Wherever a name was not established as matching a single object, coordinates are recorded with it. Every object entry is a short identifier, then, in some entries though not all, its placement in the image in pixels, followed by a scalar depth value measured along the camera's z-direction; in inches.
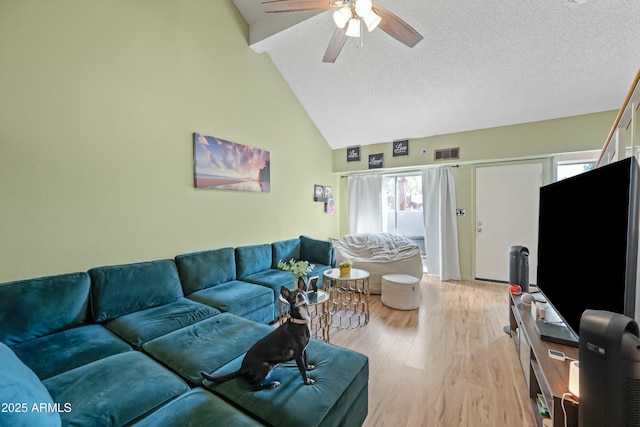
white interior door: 153.2
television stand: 40.9
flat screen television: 35.9
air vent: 169.9
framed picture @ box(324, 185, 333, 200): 203.9
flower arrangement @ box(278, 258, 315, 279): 96.0
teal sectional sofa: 40.3
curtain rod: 179.8
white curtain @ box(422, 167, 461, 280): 173.6
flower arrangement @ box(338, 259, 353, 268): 118.4
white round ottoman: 123.1
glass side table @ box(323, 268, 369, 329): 111.7
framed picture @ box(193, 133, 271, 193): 110.7
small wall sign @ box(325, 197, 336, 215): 206.0
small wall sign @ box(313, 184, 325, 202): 191.2
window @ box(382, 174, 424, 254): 199.0
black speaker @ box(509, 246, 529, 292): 95.2
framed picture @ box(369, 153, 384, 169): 198.4
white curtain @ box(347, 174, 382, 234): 205.3
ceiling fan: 70.2
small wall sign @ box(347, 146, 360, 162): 207.8
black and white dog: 46.3
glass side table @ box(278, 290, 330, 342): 87.4
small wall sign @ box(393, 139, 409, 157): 187.4
